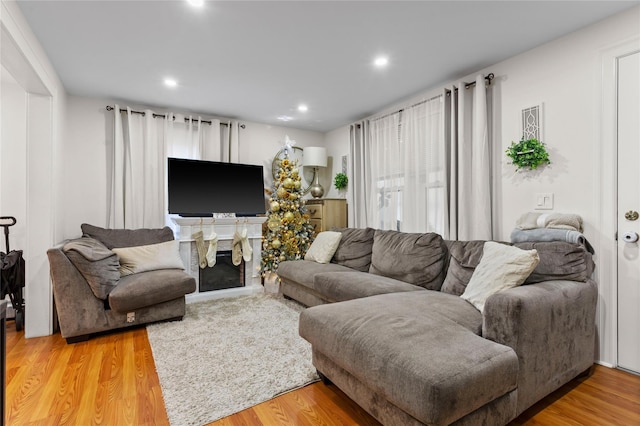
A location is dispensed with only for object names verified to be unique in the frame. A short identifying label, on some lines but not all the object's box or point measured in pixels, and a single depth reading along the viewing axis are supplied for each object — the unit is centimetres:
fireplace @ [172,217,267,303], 400
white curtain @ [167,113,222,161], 422
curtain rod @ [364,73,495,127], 298
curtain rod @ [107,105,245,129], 388
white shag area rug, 186
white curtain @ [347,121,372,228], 447
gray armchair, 270
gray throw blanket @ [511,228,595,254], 221
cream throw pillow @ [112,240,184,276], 328
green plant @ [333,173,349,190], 493
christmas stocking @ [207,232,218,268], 407
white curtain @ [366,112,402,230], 402
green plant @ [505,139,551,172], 257
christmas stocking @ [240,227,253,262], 432
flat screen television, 404
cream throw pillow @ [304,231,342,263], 396
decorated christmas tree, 450
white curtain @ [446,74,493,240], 295
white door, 216
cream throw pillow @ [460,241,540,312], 198
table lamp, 497
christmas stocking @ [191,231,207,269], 403
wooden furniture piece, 477
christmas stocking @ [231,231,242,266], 429
